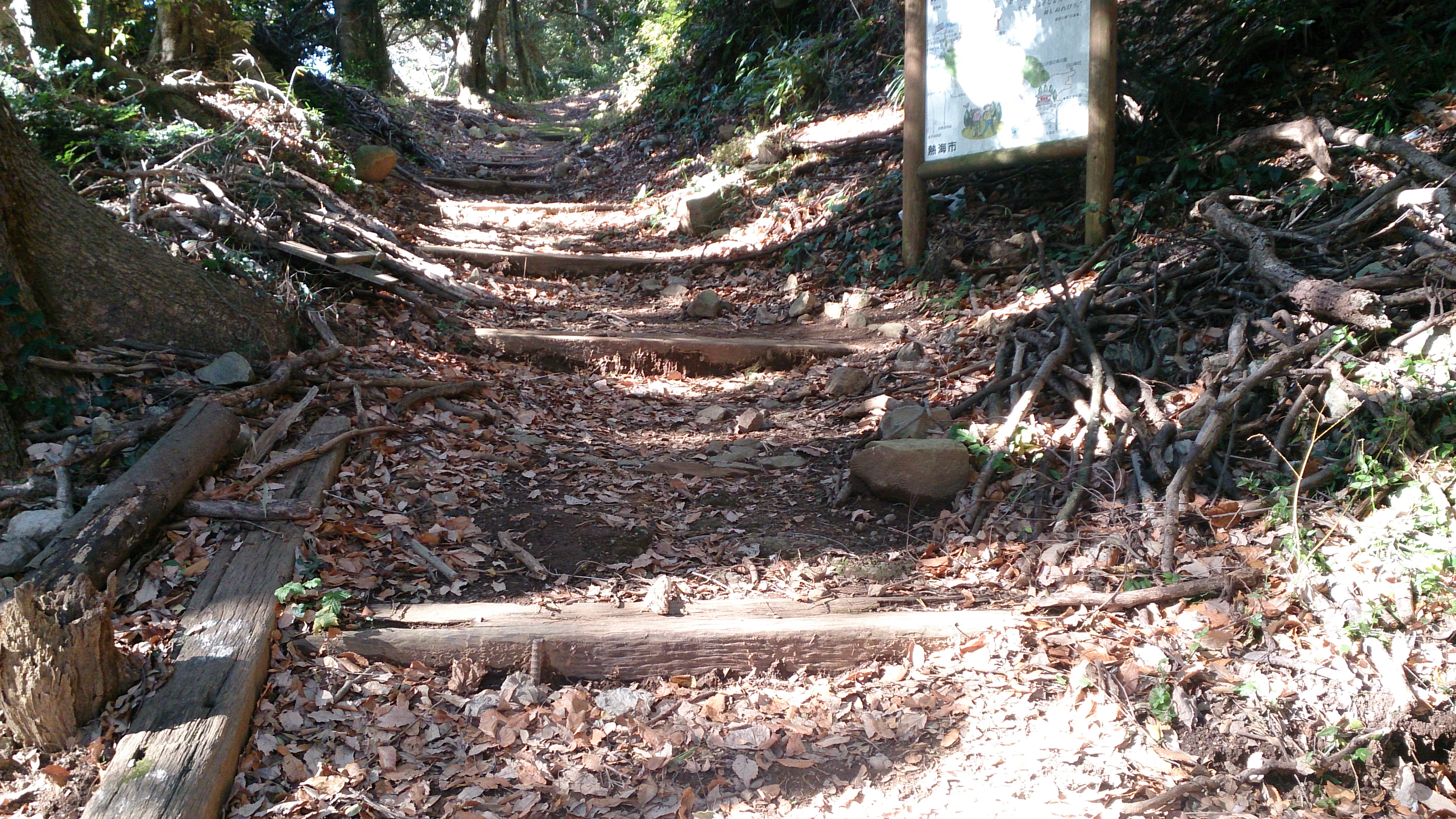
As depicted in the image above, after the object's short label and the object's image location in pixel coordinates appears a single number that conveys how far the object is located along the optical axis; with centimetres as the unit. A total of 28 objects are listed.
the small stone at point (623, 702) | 286
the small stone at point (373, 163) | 881
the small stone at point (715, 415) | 534
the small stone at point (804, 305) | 687
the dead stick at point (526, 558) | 348
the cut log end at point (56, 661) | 219
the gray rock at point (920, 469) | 394
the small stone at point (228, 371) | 407
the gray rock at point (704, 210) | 880
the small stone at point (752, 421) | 511
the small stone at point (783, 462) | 462
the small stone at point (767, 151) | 914
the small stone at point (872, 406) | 497
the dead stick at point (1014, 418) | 388
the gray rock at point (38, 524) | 289
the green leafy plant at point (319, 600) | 288
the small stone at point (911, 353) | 552
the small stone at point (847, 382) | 539
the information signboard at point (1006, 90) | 551
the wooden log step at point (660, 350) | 594
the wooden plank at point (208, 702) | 212
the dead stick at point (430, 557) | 337
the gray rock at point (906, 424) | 433
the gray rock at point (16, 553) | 278
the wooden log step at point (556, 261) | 775
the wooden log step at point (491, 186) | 1102
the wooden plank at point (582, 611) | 304
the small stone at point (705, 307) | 704
